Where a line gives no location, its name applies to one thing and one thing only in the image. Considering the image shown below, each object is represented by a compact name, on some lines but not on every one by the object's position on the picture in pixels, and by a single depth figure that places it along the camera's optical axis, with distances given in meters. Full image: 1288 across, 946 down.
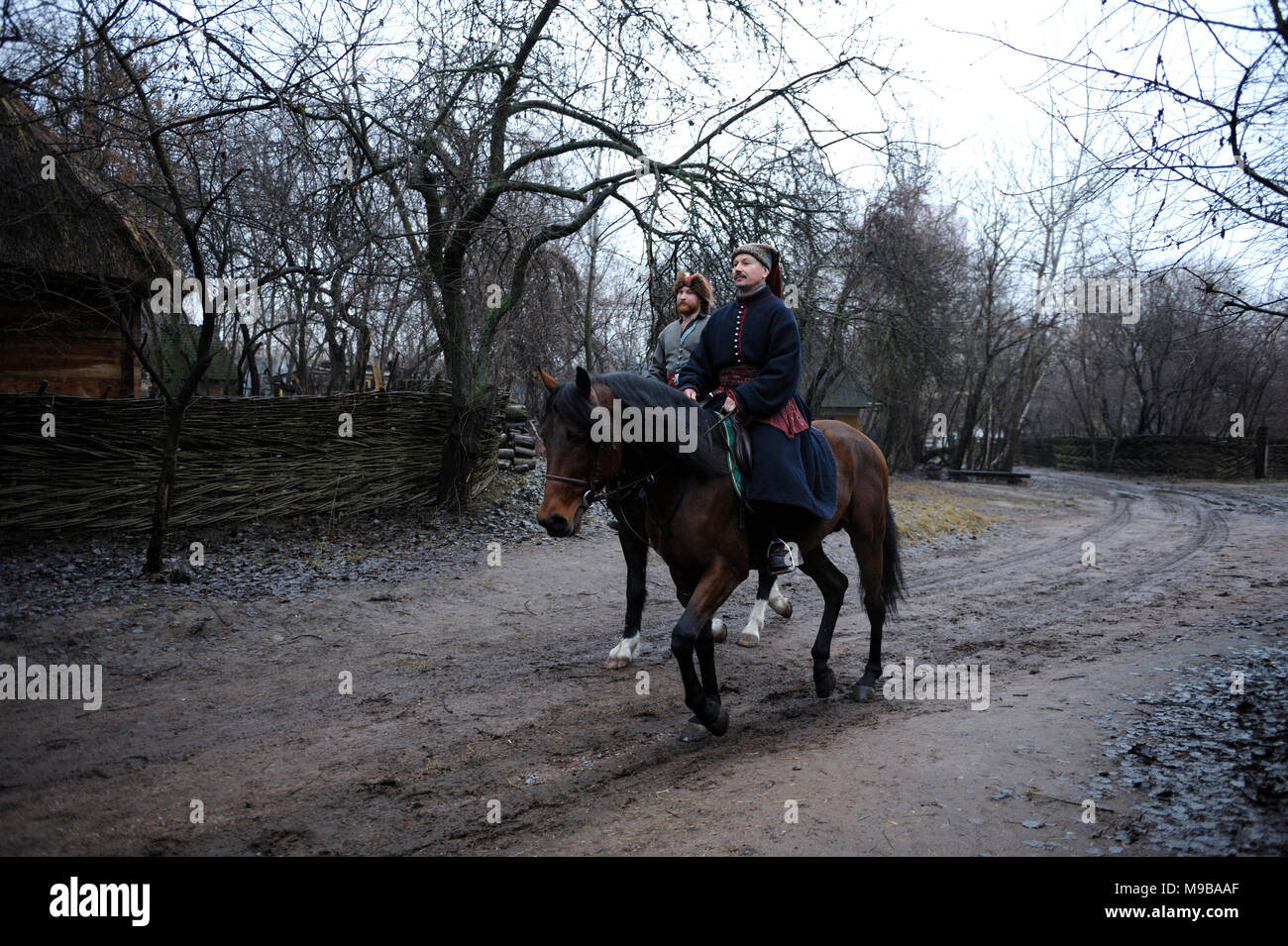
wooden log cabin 9.23
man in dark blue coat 4.88
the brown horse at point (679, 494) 4.29
